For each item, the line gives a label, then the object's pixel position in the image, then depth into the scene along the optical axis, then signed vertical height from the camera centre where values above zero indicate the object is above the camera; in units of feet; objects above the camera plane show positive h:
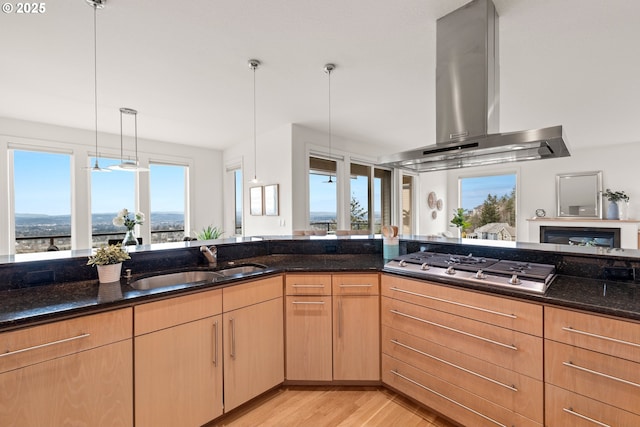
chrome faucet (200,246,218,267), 7.38 -0.95
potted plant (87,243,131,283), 5.51 -0.82
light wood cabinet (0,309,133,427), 3.81 -2.16
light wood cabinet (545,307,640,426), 3.93 -2.20
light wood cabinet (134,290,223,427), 4.87 -2.54
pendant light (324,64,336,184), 8.89 +4.42
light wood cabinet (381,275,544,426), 4.77 -2.55
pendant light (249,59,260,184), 8.61 +4.38
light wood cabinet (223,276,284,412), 5.97 -2.64
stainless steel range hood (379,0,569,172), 6.10 +2.61
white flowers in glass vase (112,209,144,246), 10.38 -0.16
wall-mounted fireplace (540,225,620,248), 18.60 -1.56
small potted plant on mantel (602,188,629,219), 18.49 +0.60
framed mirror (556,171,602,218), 19.56 +1.17
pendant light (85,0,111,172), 6.09 +4.37
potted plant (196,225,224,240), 17.14 -1.11
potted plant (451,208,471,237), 20.80 -0.69
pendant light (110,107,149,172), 10.85 +4.04
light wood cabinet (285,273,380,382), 6.90 -2.61
